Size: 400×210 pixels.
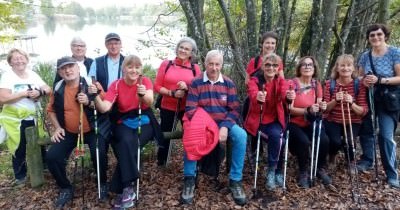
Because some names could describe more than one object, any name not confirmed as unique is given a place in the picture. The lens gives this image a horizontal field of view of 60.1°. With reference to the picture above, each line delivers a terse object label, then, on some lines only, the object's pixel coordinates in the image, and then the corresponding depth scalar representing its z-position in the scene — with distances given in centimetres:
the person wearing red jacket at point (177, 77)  452
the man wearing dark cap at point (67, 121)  405
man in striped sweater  417
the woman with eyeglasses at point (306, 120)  439
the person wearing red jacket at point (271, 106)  428
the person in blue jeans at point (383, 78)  434
